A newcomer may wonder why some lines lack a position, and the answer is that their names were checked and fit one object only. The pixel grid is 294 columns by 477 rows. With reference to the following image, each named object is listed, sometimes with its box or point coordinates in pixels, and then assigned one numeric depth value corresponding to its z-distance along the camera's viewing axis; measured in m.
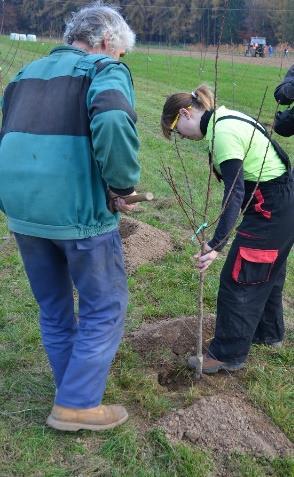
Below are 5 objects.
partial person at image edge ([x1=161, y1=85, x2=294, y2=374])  2.86
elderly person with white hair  2.32
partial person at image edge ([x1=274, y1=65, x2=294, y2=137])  4.09
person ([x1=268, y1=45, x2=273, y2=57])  34.59
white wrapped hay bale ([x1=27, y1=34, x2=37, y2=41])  43.22
